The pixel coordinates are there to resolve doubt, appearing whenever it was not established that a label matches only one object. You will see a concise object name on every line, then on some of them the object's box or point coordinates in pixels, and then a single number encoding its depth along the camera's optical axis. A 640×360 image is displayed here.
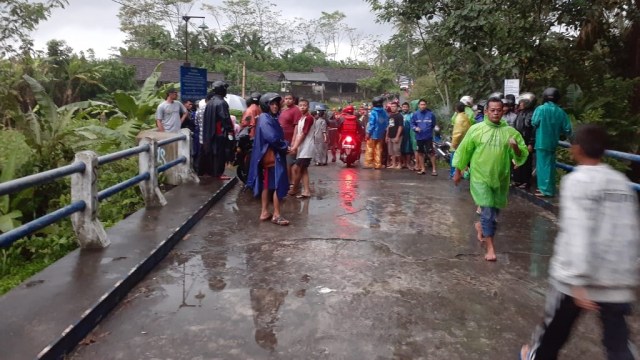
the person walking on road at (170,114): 10.09
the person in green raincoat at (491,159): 5.25
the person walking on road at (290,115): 8.76
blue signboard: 10.99
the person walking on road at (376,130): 11.88
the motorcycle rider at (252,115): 8.85
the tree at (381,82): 47.50
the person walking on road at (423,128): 11.32
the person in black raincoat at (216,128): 8.99
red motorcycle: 12.73
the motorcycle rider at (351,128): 12.79
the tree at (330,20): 69.69
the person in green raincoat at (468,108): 10.13
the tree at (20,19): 21.95
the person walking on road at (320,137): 12.92
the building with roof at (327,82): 54.97
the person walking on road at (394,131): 11.96
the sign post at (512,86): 10.80
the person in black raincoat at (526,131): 8.99
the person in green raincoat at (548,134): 8.16
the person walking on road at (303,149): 8.29
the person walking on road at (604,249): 2.61
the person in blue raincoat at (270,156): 6.61
